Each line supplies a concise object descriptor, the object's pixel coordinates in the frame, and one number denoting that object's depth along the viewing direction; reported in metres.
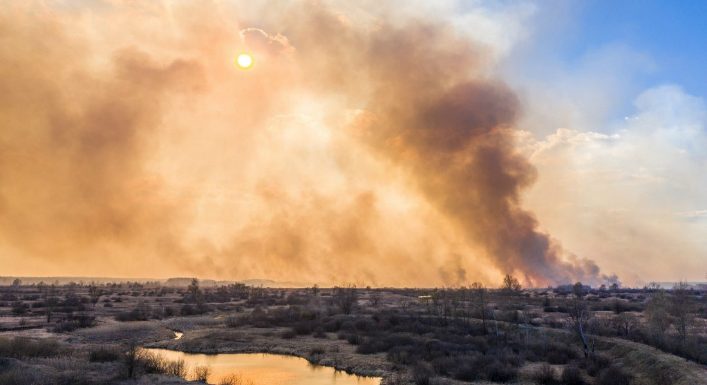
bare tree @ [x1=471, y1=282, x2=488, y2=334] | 74.22
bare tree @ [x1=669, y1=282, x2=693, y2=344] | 52.56
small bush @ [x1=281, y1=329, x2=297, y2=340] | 64.50
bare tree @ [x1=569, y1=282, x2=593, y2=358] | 45.75
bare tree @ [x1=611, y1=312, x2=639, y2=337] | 54.87
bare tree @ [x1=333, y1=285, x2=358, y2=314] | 90.43
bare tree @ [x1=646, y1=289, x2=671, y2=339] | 58.77
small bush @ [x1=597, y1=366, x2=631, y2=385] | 36.49
